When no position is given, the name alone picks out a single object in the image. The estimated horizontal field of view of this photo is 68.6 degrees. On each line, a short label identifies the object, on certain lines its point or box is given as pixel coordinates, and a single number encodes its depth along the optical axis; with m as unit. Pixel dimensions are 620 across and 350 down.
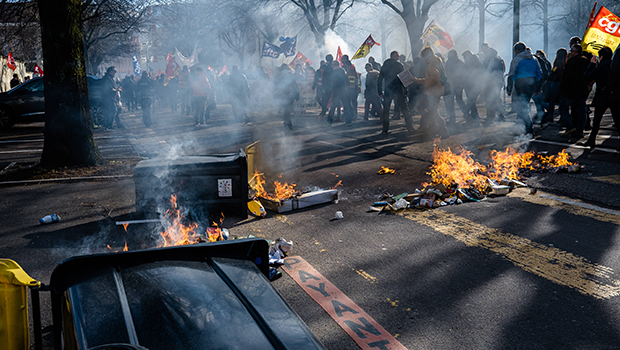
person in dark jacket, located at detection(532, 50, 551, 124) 12.43
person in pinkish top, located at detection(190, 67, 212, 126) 15.17
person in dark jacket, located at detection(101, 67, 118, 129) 15.84
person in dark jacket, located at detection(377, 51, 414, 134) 12.31
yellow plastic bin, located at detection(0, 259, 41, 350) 1.95
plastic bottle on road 5.53
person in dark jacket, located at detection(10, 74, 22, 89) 22.03
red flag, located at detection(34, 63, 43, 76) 29.71
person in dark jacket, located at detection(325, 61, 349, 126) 15.09
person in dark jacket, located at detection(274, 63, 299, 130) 14.62
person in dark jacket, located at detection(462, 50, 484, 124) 13.33
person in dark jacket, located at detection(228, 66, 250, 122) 16.59
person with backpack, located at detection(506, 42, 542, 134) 10.73
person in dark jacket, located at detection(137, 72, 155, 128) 17.05
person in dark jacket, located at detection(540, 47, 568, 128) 12.12
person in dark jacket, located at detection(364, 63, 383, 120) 15.39
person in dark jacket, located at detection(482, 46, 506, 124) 13.22
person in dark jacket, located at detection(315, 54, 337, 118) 15.47
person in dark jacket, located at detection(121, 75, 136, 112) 24.19
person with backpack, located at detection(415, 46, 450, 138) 10.87
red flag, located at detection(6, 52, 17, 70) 25.31
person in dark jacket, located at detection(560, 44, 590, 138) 9.85
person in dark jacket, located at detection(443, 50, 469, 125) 13.28
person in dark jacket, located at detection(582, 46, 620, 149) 8.79
